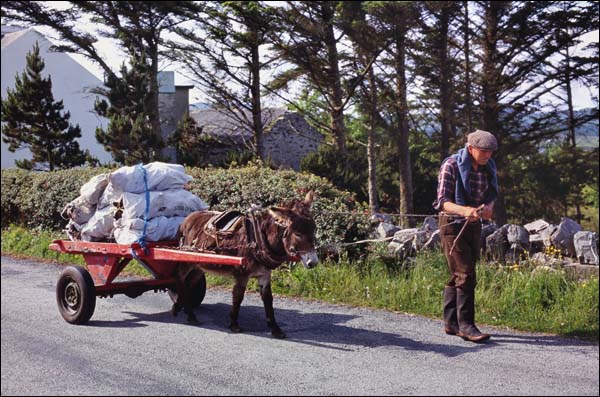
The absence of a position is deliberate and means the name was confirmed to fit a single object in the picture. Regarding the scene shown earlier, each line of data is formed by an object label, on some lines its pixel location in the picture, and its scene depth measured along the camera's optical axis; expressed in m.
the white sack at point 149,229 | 7.14
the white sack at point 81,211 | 7.86
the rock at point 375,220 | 9.65
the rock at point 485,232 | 9.09
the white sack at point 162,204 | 7.19
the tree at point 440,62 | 17.91
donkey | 5.91
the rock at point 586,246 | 8.35
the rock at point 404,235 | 9.26
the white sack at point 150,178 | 7.32
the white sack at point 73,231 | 7.91
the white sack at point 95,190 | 7.78
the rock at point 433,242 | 9.05
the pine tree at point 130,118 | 21.12
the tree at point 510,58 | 17.92
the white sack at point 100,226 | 7.57
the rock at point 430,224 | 10.43
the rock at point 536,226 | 9.60
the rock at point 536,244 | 9.09
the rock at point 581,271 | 7.39
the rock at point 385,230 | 9.90
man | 6.32
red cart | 6.99
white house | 21.31
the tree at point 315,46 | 19.27
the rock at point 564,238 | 8.80
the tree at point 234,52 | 19.94
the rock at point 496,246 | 8.95
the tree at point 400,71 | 17.06
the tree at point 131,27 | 20.95
